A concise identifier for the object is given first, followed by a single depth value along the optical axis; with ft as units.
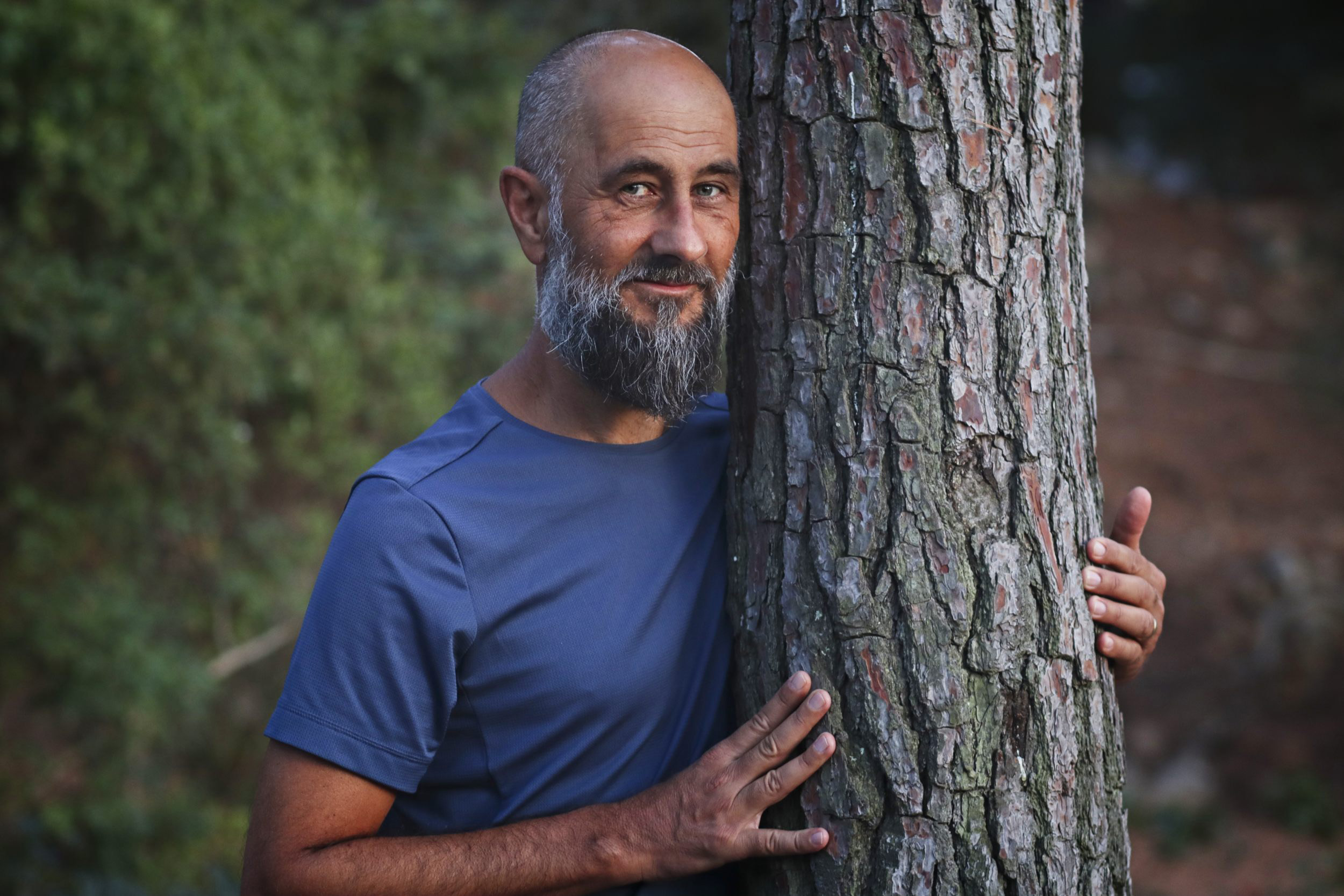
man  10.93
